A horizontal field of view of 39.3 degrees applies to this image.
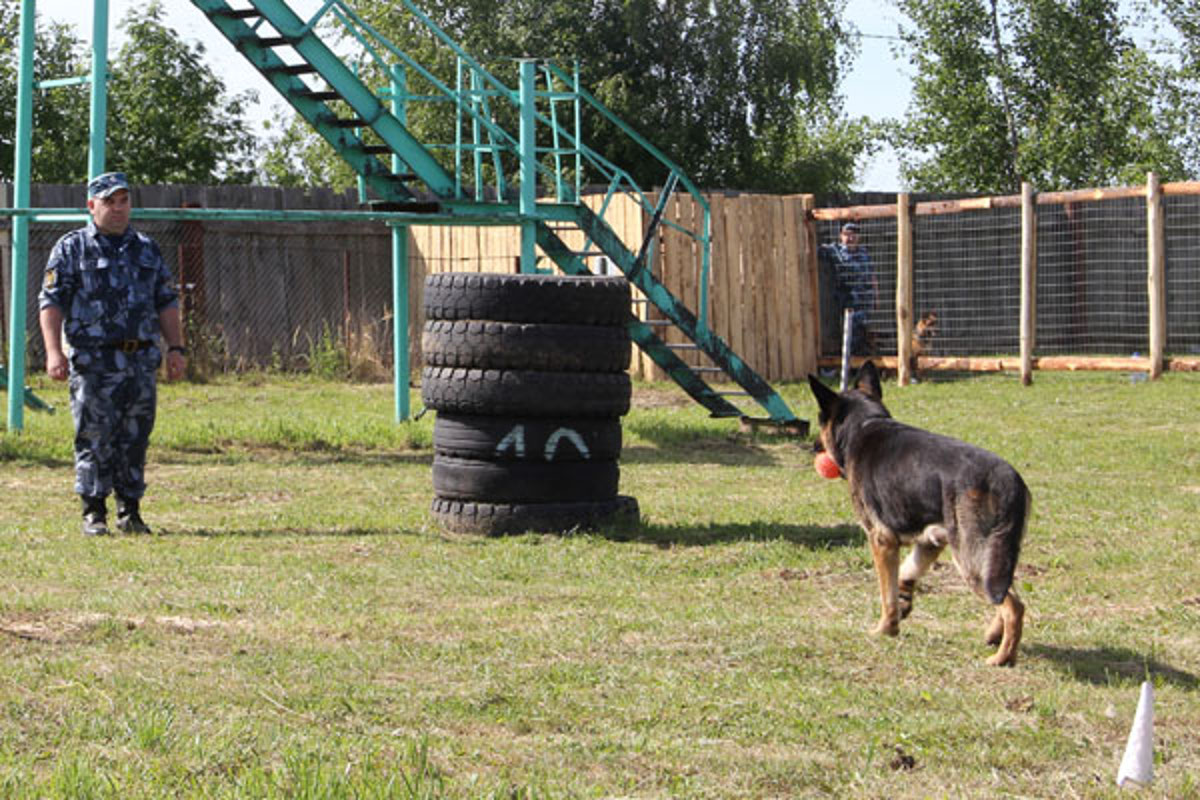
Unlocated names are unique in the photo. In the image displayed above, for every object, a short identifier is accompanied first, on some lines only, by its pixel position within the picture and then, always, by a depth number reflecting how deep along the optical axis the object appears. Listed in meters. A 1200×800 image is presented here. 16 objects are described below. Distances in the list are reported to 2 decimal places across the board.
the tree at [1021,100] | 31.23
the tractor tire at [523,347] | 9.00
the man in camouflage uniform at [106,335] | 9.05
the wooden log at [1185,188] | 18.45
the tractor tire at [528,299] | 9.09
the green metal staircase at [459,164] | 13.94
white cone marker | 4.54
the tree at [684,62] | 32.69
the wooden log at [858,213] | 21.36
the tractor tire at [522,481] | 9.10
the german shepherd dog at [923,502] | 5.98
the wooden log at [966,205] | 20.36
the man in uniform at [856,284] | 21.75
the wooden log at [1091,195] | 19.27
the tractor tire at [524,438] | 9.03
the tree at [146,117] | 28.14
